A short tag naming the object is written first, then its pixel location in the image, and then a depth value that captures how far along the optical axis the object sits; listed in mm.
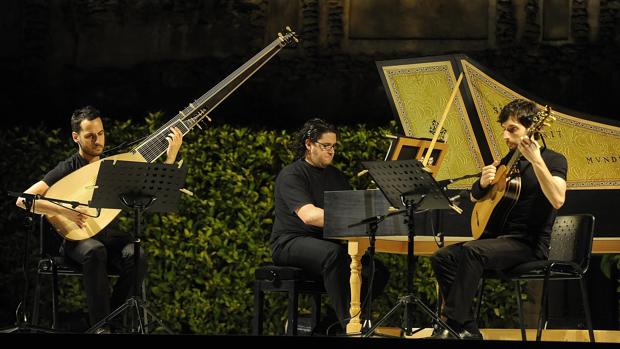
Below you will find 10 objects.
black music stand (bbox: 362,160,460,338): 10719
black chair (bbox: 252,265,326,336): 11977
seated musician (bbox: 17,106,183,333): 11969
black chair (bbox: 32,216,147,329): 12227
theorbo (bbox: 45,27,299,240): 12117
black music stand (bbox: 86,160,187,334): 11070
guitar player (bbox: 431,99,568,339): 11039
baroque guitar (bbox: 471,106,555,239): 11414
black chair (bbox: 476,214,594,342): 11242
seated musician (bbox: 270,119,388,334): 11953
